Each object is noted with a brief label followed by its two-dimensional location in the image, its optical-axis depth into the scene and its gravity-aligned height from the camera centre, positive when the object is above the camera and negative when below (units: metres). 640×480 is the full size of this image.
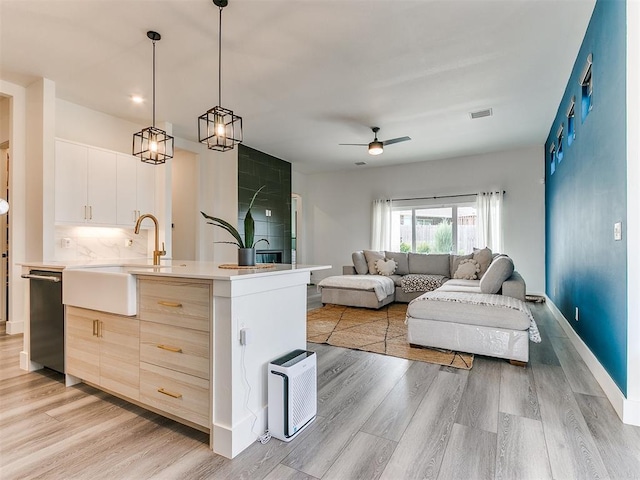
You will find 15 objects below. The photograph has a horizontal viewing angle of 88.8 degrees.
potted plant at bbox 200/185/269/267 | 2.12 -0.06
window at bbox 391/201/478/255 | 6.56 +0.20
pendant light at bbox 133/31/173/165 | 2.99 +0.84
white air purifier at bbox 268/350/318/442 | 1.72 -0.86
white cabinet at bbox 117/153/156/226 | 4.39 +0.68
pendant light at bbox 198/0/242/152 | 2.54 +0.86
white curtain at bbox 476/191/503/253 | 6.11 +0.31
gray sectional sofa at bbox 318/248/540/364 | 2.83 -0.74
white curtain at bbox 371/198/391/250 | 7.25 +0.28
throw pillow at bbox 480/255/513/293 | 3.54 -0.41
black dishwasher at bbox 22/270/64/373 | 2.43 -0.63
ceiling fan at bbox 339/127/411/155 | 4.55 +1.31
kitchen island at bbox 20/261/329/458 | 1.62 -0.59
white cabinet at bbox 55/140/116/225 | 3.77 +0.65
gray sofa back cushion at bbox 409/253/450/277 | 6.10 -0.49
